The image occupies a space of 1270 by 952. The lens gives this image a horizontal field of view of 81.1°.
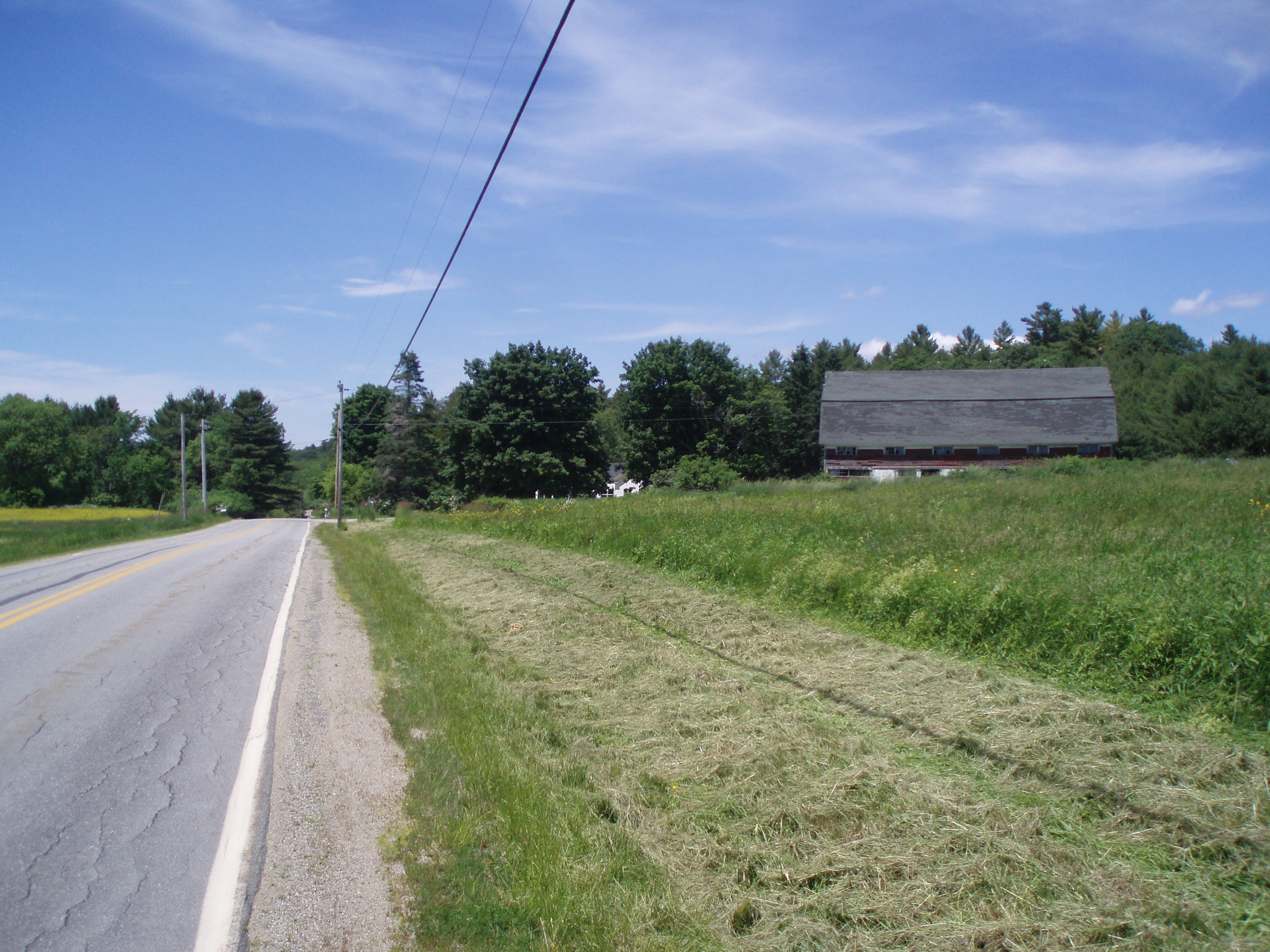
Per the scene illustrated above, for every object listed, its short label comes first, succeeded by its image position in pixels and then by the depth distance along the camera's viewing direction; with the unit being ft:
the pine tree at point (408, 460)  221.46
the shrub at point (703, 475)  168.35
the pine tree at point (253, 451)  290.56
